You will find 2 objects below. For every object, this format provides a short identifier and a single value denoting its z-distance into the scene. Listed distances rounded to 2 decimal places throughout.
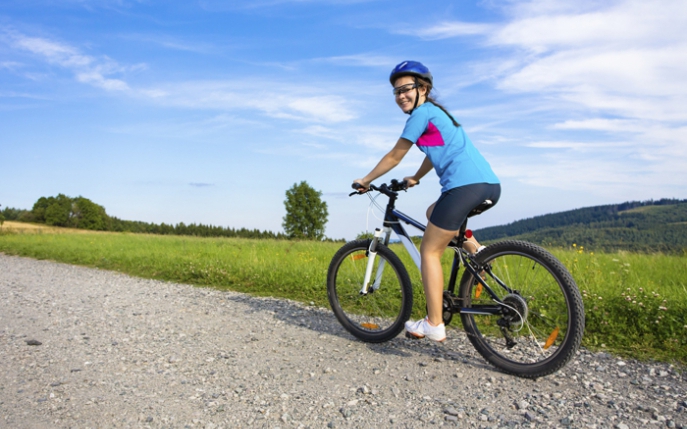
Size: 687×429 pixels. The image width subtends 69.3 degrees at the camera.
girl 4.15
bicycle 3.98
